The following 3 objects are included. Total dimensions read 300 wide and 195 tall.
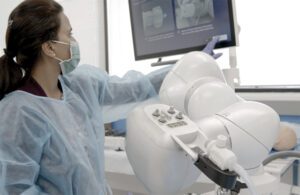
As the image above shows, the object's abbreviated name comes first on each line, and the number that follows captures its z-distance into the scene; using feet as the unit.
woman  3.01
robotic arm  1.97
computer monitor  3.92
